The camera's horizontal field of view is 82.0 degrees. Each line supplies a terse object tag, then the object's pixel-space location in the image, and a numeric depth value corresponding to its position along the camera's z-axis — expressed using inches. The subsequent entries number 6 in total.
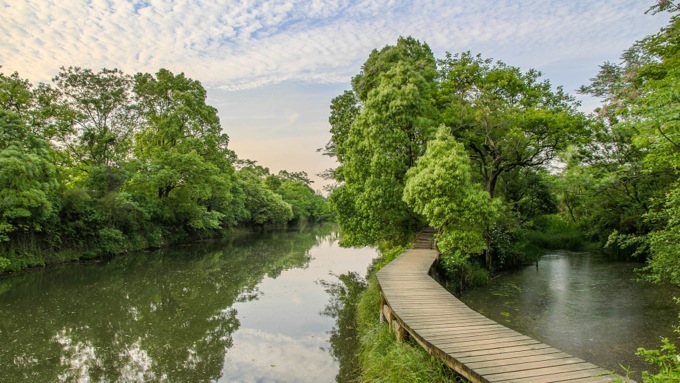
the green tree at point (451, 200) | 451.7
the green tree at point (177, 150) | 1051.8
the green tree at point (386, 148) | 592.7
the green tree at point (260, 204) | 1836.9
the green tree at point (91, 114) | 909.2
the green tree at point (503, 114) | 584.7
